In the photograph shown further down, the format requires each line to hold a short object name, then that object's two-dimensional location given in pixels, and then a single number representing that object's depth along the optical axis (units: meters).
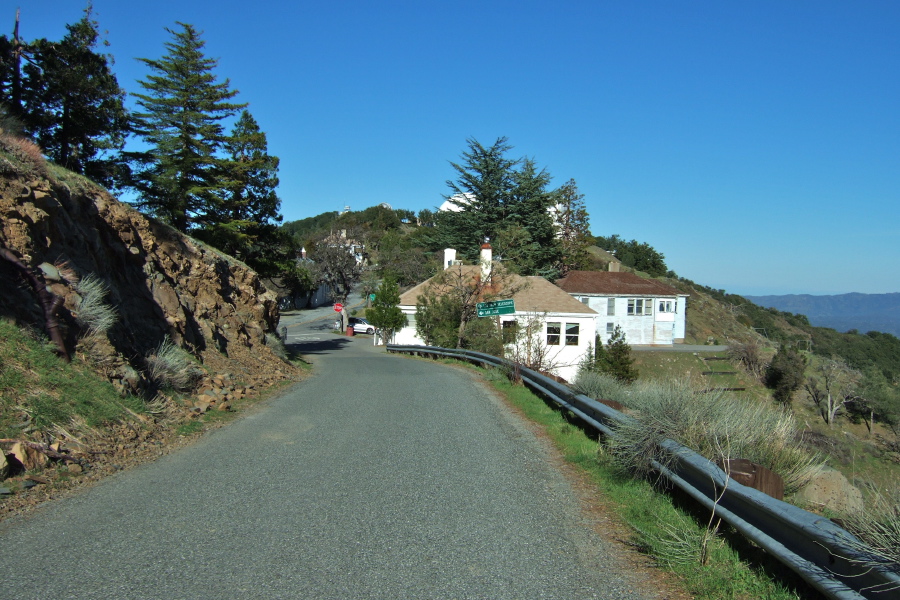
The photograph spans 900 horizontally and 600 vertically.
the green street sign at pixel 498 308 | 21.72
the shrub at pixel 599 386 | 10.82
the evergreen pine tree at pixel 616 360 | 34.67
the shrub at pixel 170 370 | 11.58
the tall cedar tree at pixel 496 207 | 57.78
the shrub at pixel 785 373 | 42.25
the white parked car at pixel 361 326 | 61.25
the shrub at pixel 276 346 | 22.70
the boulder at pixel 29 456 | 6.73
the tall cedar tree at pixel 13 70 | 19.69
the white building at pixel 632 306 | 55.22
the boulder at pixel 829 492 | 5.91
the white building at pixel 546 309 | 32.94
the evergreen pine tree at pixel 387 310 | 39.47
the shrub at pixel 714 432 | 5.93
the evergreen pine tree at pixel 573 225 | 73.69
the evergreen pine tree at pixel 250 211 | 34.06
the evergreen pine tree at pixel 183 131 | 30.17
